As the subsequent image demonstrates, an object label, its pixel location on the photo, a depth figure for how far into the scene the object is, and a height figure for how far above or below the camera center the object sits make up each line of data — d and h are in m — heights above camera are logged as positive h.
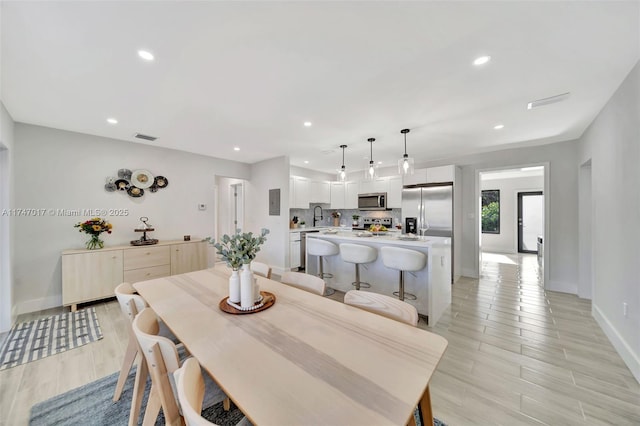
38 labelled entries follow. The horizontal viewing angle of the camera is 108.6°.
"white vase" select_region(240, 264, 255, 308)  1.43 -0.48
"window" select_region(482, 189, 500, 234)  7.54 +0.08
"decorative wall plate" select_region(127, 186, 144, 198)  3.81 +0.38
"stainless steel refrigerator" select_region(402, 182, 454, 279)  4.46 +0.11
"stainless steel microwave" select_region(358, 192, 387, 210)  5.73 +0.32
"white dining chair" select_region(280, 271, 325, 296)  1.79 -0.56
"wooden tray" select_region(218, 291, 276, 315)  1.39 -0.59
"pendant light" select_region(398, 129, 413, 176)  2.97 +0.62
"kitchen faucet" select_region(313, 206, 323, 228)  6.42 -0.08
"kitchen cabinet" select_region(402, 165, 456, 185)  4.48 +0.78
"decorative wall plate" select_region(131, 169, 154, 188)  3.85 +0.61
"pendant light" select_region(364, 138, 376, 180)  3.31 +0.59
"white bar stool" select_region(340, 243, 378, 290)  3.00 -0.53
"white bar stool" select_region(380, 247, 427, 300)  2.57 -0.53
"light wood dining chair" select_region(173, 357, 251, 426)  0.62 -0.55
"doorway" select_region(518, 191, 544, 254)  6.98 -0.20
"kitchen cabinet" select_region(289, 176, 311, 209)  5.45 +0.52
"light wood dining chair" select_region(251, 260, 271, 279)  2.20 -0.55
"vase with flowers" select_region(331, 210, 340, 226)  6.70 -0.10
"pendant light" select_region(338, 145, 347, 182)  3.61 +0.61
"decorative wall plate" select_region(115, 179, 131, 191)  3.70 +0.48
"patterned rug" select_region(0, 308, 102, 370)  2.12 -1.29
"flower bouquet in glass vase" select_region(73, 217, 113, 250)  3.23 -0.21
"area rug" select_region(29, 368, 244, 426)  1.47 -1.32
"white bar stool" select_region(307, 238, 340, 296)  3.44 -0.55
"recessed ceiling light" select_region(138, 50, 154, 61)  1.70 +1.20
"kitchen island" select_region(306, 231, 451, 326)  2.66 -0.83
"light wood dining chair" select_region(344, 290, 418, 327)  1.30 -0.57
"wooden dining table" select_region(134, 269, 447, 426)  0.70 -0.59
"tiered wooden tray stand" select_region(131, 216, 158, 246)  3.73 -0.28
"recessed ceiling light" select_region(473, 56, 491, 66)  1.74 +1.18
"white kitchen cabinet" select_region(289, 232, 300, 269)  4.98 -0.79
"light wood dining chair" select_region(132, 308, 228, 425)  0.96 -0.65
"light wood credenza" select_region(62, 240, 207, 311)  3.04 -0.79
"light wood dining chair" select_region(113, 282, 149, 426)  1.35 -0.94
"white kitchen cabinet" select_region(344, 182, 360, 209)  6.23 +0.53
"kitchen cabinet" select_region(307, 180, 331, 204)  5.95 +0.57
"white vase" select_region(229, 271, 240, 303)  1.52 -0.50
